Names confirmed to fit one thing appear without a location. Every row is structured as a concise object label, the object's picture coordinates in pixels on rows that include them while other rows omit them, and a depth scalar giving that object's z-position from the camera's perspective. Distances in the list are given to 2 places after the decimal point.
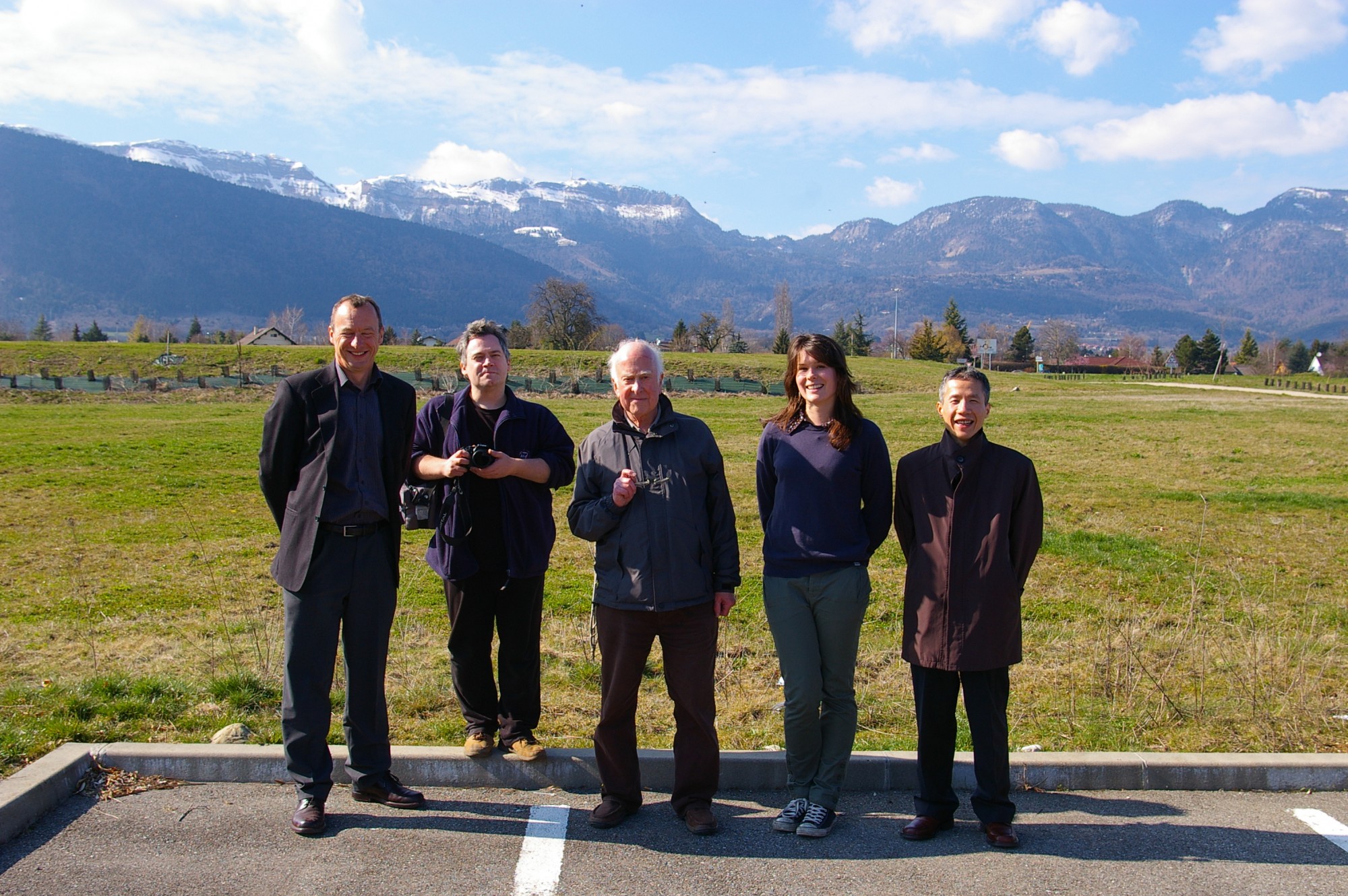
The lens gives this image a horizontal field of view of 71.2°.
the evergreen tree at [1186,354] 108.69
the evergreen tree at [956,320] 103.00
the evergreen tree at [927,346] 95.75
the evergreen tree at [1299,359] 123.00
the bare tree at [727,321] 97.05
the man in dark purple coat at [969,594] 4.03
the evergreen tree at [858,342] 98.00
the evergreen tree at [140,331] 99.69
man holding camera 4.45
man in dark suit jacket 4.14
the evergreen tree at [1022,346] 113.50
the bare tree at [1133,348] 149.00
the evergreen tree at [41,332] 95.40
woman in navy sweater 4.13
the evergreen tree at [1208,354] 107.69
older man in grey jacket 4.07
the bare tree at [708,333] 91.12
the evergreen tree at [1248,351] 113.74
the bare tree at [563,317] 85.62
